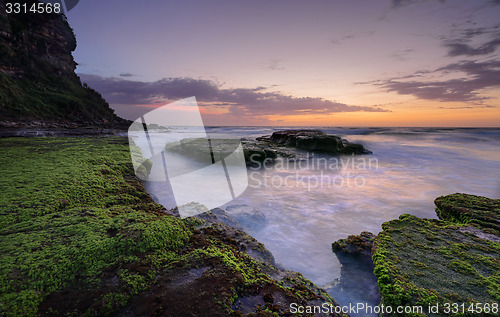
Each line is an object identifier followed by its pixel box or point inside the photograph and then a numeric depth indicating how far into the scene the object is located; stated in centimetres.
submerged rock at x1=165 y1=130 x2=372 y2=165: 1356
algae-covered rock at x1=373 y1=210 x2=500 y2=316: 236
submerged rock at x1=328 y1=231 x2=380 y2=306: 316
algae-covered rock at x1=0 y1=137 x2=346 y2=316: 199
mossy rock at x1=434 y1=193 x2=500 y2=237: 413
